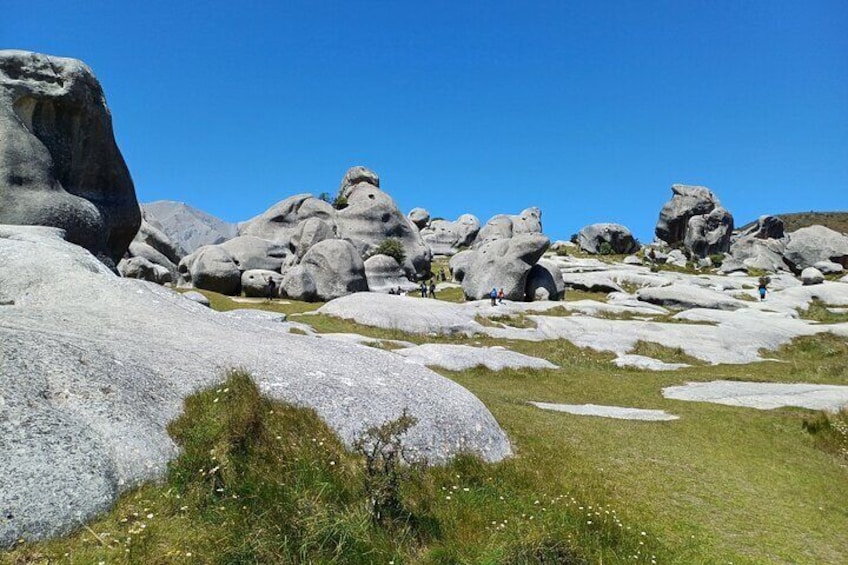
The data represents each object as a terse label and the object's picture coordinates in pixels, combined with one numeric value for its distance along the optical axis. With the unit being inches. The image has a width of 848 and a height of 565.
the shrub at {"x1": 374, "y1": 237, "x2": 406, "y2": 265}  3754.9
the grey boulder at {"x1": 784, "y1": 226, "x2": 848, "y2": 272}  4414.4
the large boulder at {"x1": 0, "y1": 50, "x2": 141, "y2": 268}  1171.3
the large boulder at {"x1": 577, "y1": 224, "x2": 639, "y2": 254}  5836.6
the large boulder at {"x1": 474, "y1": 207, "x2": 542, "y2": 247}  5639.8
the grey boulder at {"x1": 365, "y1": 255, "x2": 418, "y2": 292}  3376.0
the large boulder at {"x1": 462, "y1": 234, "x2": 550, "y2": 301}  2876.5
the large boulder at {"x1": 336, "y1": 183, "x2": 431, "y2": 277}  4060.5
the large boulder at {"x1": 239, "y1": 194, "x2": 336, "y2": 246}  3863.2
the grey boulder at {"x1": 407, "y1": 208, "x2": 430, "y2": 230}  6924.2
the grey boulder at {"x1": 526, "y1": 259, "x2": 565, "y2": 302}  2945.4
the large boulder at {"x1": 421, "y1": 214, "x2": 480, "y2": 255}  6530.5
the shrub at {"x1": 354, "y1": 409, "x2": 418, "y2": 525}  380.5
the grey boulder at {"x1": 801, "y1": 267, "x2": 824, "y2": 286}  3698.3
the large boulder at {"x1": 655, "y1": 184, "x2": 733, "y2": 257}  5438.0
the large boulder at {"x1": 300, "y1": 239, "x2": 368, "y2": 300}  2805.1
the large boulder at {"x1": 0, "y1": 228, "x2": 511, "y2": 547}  324.5
